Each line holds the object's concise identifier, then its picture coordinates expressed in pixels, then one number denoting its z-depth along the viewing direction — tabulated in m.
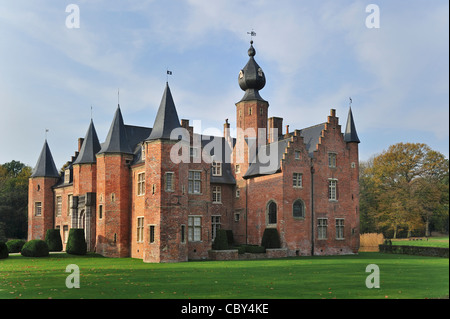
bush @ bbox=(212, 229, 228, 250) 35.62
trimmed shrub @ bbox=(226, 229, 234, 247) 43.73
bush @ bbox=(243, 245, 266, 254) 36.42
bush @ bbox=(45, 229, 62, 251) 40.94
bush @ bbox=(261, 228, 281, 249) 37.94
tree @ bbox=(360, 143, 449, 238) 58.66
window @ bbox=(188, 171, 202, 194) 35.69
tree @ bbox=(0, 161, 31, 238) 63.53
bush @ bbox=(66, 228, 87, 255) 37.44
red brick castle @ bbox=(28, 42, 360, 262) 33.31
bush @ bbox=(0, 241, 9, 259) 33.47
